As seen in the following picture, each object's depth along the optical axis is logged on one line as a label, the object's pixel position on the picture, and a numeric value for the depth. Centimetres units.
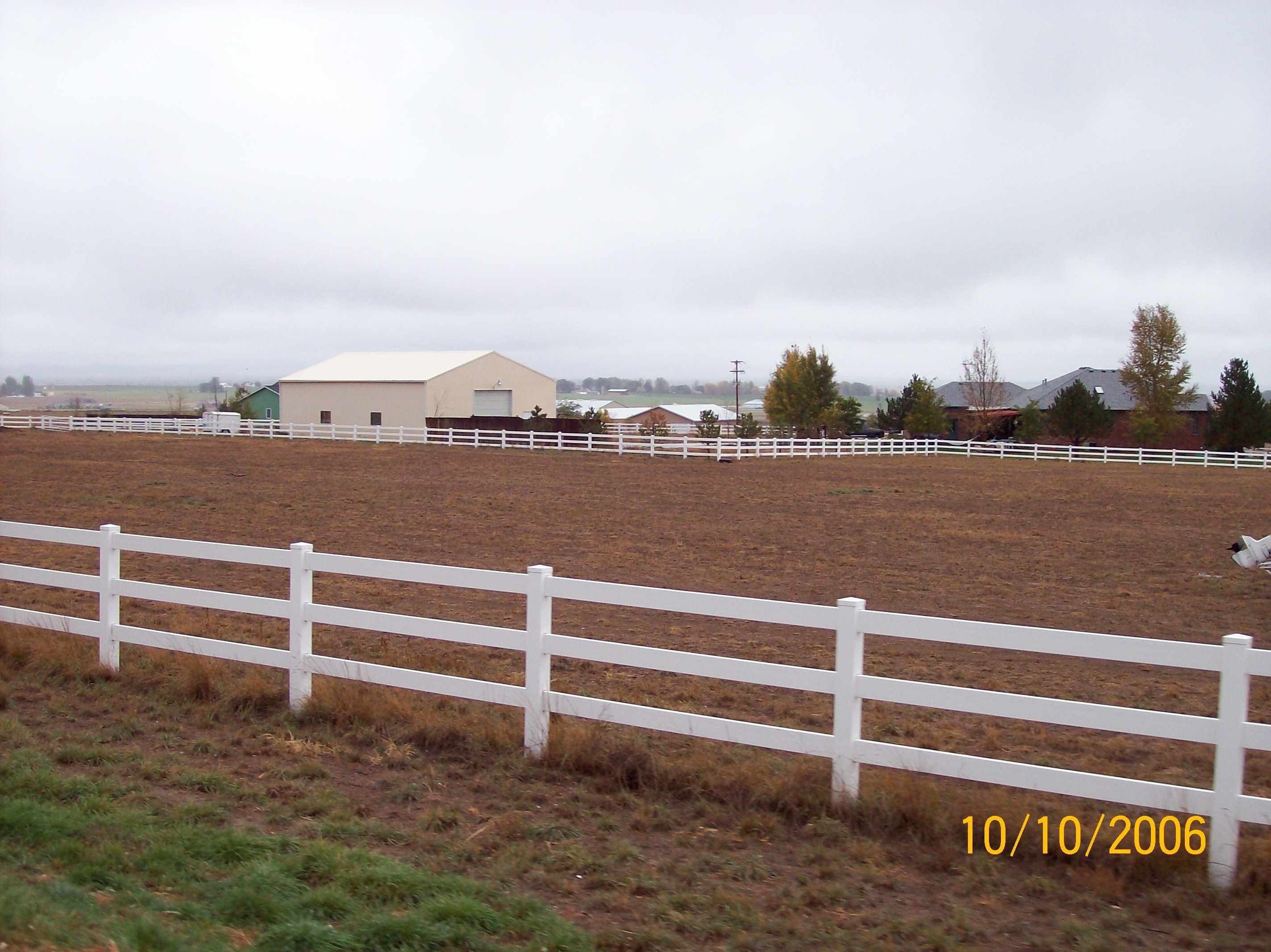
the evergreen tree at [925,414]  7800
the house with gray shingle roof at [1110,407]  7669
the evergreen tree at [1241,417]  6650
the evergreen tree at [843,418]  8006
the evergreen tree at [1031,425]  7131
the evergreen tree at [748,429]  8344
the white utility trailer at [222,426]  6462
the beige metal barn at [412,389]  7031
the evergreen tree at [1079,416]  7081
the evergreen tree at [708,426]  7825
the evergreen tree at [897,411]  8300
